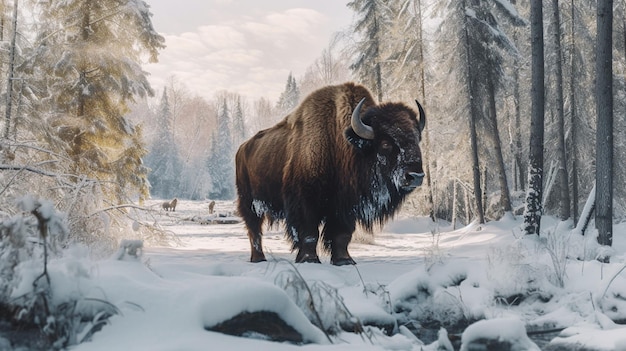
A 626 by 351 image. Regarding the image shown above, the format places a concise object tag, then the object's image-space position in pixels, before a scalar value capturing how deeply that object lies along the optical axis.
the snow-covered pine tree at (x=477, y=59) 20.00
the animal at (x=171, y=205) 30.73
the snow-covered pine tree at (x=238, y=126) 79.69
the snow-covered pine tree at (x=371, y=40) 25.39
